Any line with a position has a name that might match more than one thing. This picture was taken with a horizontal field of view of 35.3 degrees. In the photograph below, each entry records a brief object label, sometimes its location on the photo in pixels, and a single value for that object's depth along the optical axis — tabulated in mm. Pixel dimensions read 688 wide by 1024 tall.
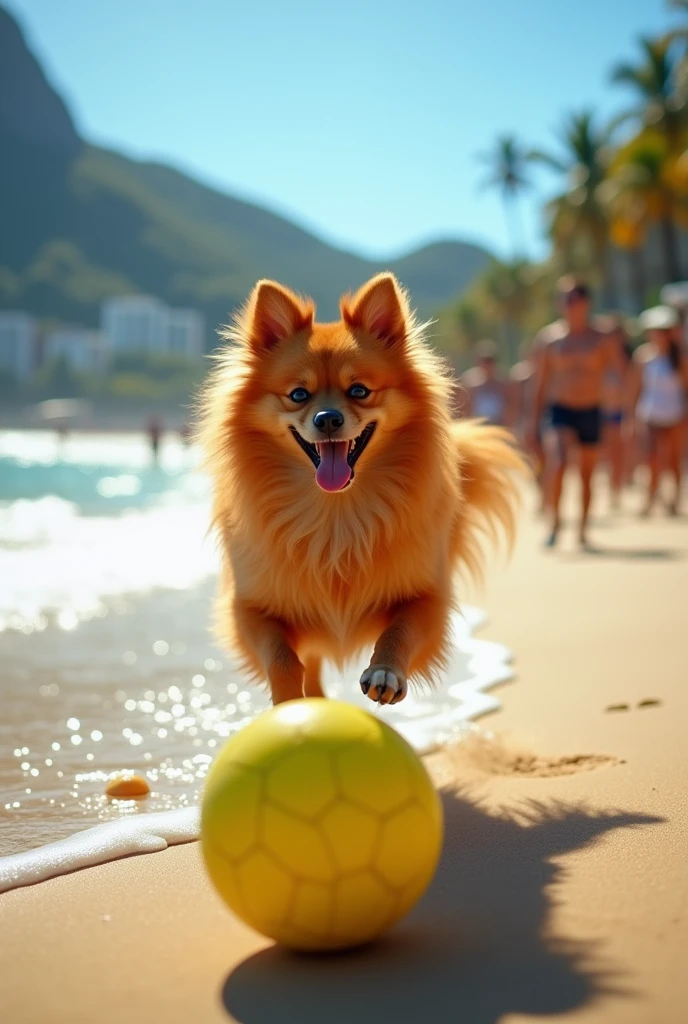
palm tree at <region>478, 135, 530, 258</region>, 71375
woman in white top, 12602
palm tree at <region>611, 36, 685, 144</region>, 40062
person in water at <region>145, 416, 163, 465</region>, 53969
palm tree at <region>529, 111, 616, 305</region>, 50469
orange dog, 3762
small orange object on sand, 3773
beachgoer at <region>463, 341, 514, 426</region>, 16828
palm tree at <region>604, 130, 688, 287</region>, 39219
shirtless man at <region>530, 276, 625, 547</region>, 10273
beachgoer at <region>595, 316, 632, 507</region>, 14445
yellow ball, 2273
